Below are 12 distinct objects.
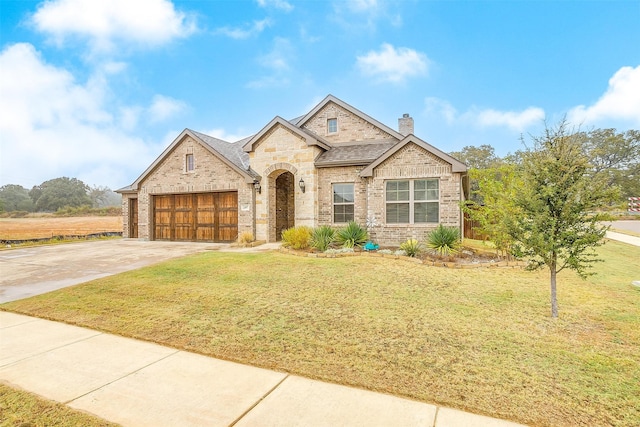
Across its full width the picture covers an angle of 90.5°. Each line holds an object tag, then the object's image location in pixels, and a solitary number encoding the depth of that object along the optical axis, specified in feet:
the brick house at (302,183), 42.75
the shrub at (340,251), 36.23
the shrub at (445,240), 36.09
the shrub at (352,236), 41.11
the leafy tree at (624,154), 159.57
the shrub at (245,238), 47.30
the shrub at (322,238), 38.82
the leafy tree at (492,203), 31.22
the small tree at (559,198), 16.63
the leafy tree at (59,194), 210.79
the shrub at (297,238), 39.96
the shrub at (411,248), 35.45
